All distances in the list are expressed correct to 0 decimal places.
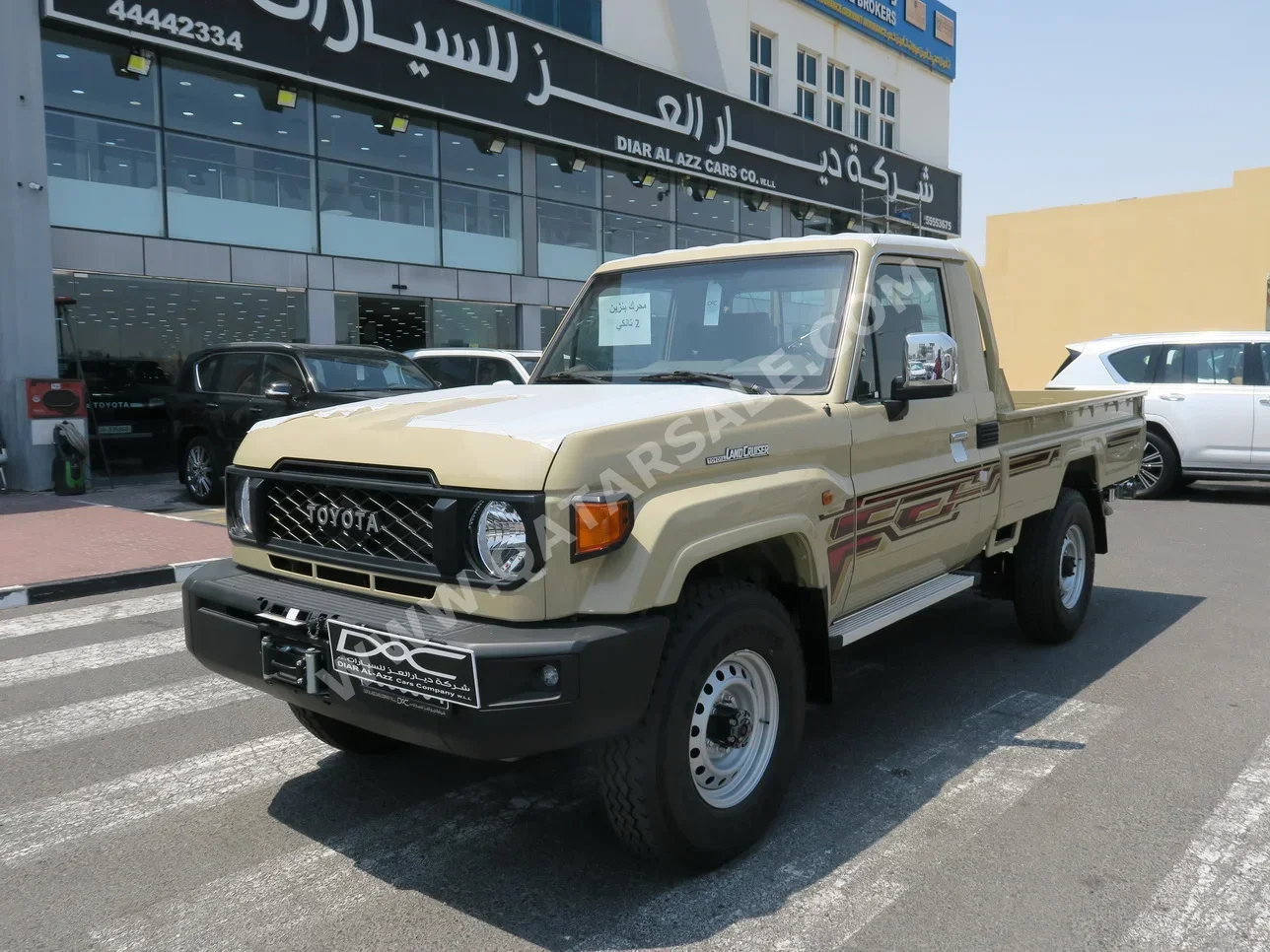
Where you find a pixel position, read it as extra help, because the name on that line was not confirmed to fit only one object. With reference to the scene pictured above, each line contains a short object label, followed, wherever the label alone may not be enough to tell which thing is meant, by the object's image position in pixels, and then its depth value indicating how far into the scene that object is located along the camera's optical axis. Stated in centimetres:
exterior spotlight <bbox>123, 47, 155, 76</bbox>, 1376
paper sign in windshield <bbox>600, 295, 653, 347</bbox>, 450
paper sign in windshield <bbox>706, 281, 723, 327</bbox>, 433
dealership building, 1342
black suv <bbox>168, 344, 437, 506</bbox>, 1098
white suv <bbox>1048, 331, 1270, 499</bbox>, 1186
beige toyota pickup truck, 293
